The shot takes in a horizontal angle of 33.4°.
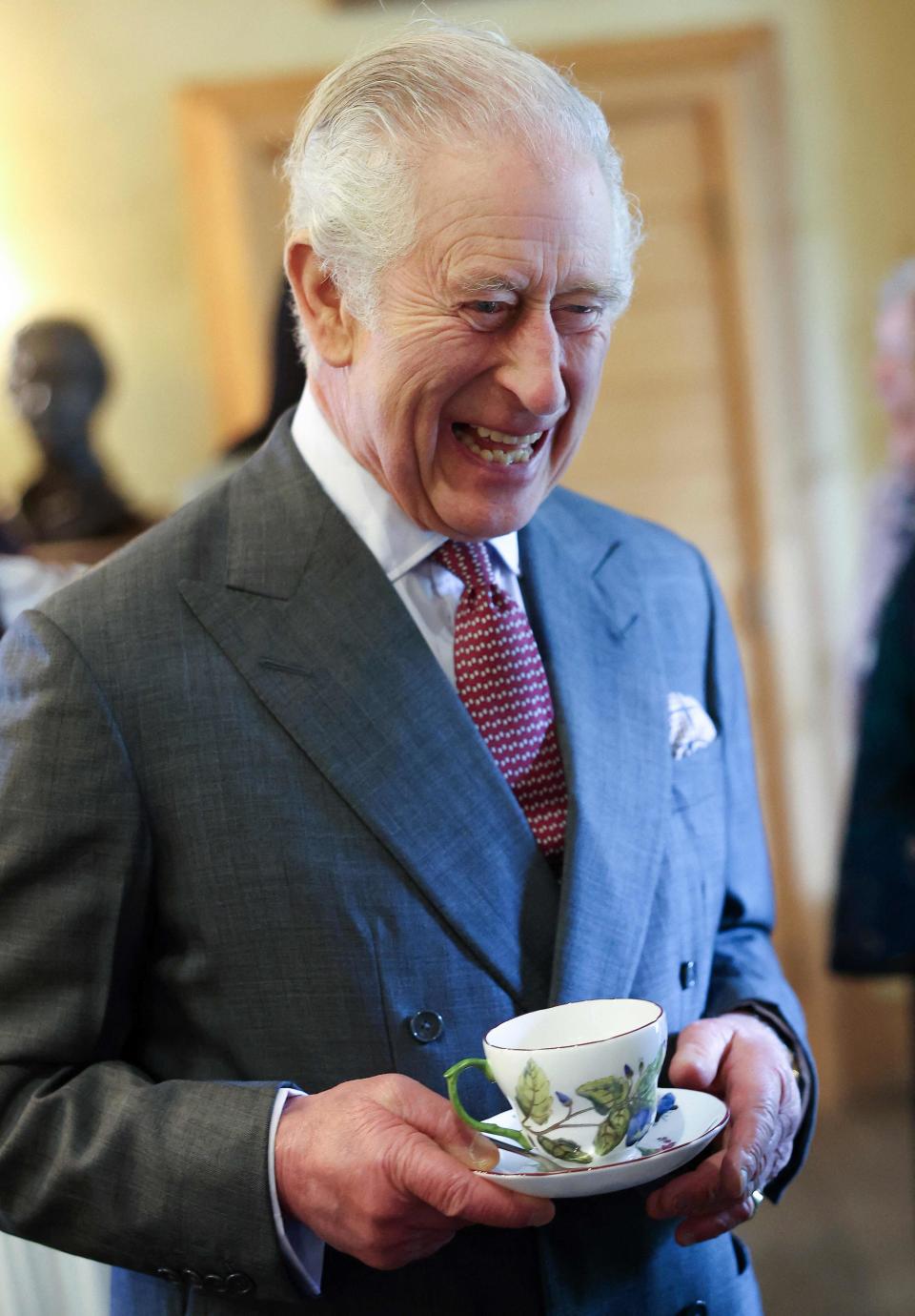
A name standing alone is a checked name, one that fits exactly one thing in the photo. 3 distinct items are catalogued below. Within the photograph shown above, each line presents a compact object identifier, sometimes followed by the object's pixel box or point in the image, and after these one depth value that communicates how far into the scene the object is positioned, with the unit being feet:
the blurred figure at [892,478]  10.28
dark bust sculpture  10.81
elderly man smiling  3.93
